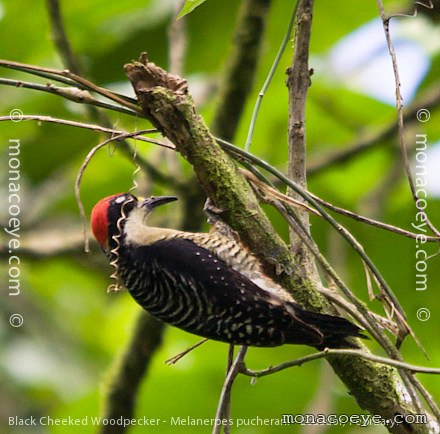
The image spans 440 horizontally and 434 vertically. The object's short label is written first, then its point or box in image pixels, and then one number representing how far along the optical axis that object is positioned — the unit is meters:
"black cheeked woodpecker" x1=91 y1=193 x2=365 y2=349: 6.00
